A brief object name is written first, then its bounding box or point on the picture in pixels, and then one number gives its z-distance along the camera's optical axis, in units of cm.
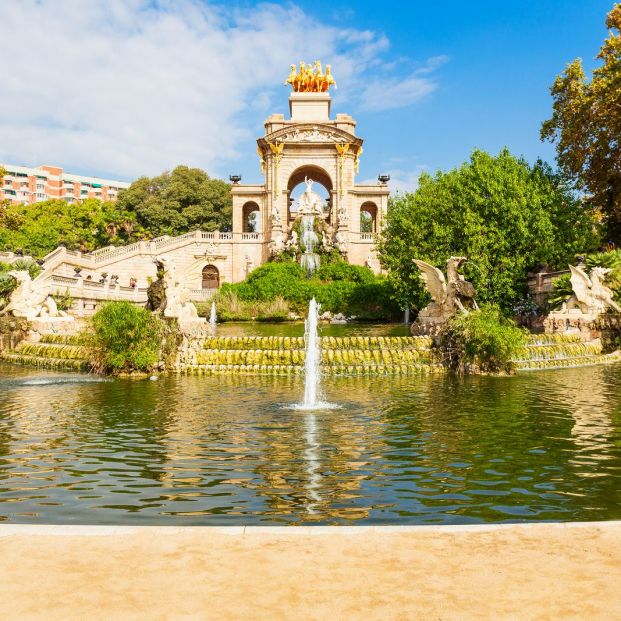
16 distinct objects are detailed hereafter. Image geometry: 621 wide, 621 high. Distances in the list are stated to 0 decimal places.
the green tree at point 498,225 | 2867
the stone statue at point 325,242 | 5449
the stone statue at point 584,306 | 2412
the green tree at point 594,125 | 3072
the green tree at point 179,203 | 7106
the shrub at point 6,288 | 2502
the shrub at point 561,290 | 2578
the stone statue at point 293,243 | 5400
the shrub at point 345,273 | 4978
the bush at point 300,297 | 4428
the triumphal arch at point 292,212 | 5462
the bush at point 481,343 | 1809
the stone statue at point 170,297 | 1912
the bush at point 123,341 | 1741
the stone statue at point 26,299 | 2430
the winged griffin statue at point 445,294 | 2112
